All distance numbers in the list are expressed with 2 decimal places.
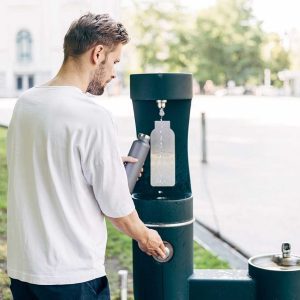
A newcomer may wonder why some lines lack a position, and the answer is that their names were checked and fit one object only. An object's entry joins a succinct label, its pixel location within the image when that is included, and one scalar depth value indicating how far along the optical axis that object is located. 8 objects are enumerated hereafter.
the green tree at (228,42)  58.41
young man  1.97
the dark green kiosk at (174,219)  3.13
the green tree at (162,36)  56.00
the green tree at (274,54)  59.31
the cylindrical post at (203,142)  10.81
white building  40.91
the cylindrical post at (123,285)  3.58
